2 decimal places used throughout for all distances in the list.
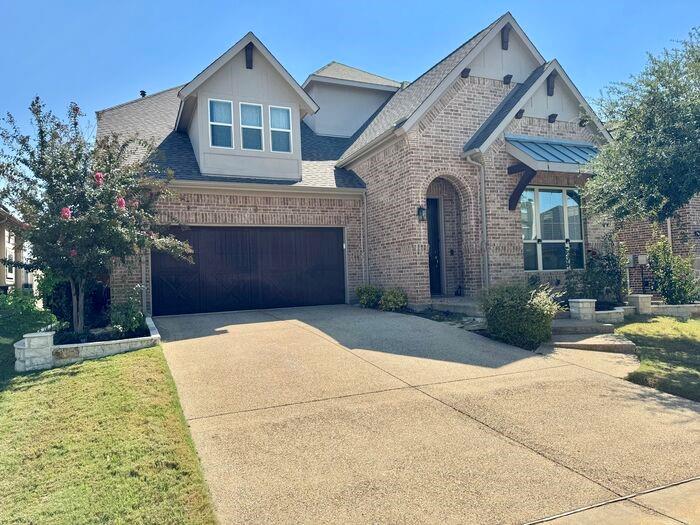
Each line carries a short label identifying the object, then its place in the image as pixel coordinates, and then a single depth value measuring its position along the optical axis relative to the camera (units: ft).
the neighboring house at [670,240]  45.06
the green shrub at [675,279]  39.01
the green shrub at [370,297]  40.68
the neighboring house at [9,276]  59.75
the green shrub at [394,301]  37.78
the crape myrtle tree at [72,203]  25.68
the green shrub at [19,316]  34.45
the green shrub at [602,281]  36.83
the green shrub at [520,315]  26.76
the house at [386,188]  38.81
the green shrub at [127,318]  27.22
